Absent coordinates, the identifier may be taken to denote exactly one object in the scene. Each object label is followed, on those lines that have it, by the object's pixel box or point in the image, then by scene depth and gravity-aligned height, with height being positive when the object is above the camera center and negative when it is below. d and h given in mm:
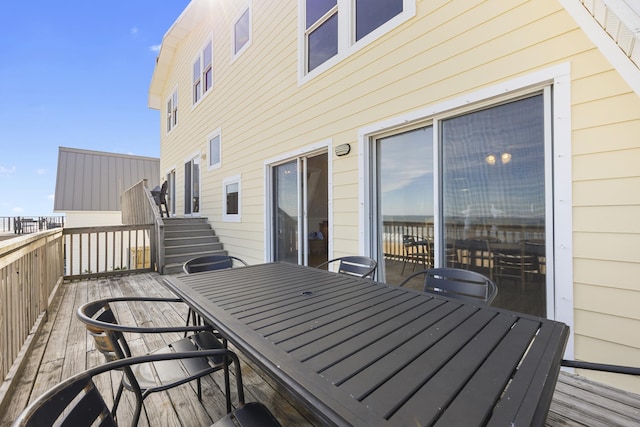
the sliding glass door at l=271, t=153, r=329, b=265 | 4234 +45
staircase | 6070 -616
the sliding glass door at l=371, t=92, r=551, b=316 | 2217 +136
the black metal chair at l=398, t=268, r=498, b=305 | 1916 -501
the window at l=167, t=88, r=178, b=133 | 9906 +3688
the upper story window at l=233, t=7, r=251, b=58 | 5798 +3791
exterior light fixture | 3557 +797
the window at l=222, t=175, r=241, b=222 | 6176 +333
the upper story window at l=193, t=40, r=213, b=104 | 7484 +3842
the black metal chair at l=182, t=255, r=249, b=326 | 3000 -533
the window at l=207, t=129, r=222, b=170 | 7014 +1635
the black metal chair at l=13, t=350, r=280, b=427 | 723 -541
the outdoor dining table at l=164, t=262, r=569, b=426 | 784 -516
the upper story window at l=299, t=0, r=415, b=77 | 3158 +2335
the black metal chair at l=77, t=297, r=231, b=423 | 1274 -813
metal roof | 14367 +1985
